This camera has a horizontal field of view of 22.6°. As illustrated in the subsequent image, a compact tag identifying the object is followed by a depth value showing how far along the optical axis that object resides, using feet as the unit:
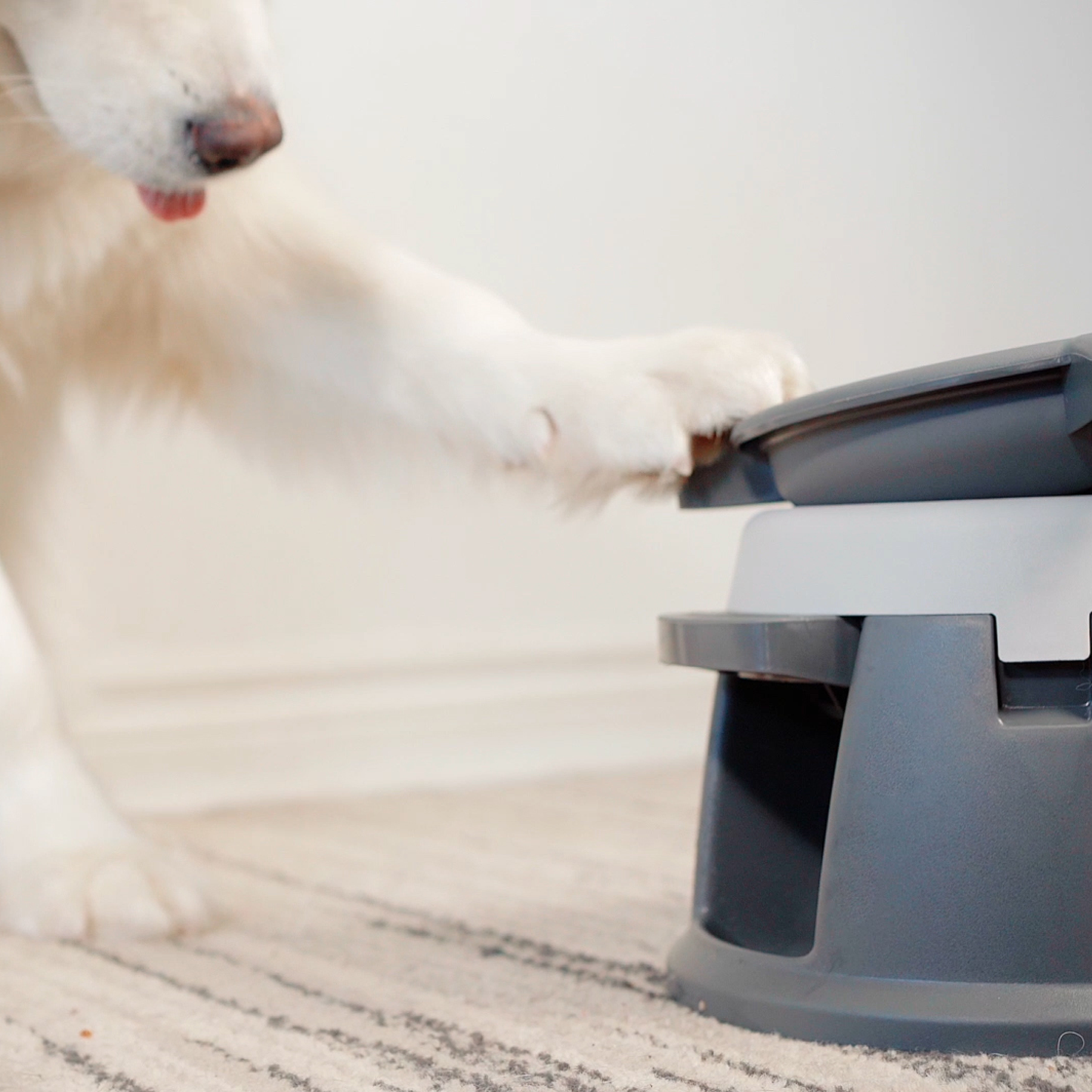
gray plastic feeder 2.78
